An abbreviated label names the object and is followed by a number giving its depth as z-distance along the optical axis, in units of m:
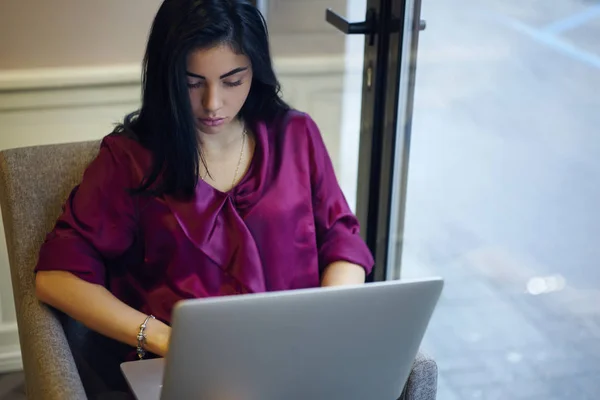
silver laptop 2.09
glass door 3.02
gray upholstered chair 2.49
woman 2.44
